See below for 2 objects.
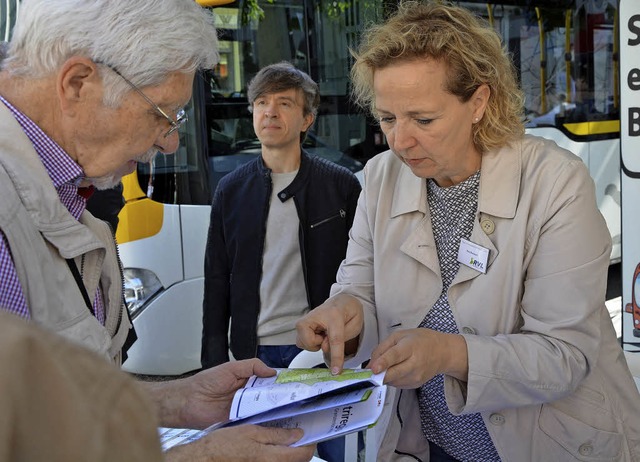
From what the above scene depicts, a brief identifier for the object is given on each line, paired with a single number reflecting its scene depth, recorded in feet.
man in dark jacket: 12.50
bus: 17.16
